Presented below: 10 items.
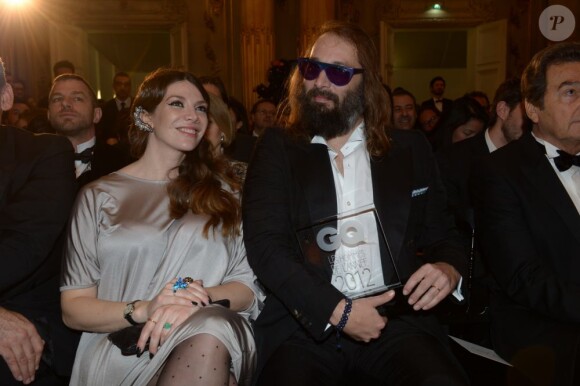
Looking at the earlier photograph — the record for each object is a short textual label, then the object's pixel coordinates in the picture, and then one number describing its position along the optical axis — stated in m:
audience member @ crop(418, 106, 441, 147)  7.89
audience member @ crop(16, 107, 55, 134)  5.41
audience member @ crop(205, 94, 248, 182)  3.31
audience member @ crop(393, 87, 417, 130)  6.58
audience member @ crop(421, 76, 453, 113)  10.02
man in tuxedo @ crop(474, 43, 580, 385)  2.62
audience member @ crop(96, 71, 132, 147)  5.40
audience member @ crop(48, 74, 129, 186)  4.50
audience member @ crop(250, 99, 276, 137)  7.17
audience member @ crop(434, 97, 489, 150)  5.71
